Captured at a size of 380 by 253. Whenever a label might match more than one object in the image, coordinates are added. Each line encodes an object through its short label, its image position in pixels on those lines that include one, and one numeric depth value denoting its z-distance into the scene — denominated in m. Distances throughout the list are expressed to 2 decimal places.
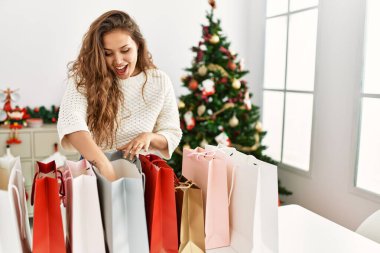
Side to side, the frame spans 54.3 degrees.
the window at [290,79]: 3.31
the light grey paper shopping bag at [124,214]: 0.92
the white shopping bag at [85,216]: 0.92
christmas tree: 3.14
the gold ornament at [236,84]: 3.17
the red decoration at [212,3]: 3.19
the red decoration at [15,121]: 3.07
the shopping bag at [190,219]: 1.06
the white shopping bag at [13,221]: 0.85
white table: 1.27
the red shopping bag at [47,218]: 0.88
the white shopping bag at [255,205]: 1.03
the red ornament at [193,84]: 3.14
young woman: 1.27
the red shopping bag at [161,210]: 0.98
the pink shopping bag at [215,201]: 1.11
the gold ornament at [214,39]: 3.15
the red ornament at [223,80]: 3.18
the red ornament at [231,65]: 3.21
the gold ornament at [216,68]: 3.18
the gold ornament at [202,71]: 3.15
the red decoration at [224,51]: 3.19
